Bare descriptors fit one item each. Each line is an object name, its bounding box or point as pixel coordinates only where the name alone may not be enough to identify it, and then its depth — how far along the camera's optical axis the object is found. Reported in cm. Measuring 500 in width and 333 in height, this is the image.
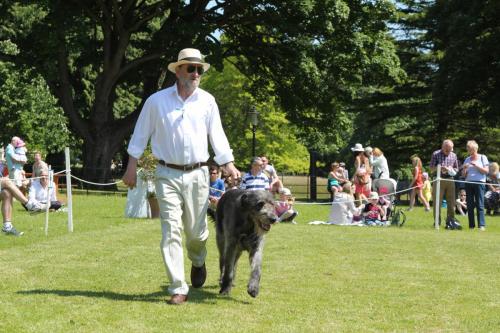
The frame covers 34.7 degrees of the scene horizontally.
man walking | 739
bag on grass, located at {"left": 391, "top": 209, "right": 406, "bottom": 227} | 1895
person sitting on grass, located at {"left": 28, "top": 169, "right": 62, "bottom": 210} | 1964
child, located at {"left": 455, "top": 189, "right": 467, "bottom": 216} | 2486
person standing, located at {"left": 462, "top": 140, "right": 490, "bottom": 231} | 1759
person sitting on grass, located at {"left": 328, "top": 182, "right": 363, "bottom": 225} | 1884
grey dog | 754
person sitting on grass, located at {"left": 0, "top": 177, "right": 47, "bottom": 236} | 1359
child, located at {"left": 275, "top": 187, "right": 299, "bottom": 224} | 1878
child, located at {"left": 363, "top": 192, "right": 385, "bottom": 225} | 1898
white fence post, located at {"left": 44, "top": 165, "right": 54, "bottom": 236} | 1394
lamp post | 3453
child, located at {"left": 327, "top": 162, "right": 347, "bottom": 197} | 2105
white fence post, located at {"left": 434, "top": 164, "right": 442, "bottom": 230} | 1756
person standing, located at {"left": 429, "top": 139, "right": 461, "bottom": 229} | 1788
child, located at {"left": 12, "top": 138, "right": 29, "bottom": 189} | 1892
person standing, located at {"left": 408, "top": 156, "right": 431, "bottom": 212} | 2206
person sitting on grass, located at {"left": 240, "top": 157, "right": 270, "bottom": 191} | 1596
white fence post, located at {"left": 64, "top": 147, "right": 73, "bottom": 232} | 1484
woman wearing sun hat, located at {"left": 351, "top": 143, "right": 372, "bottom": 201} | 1956
